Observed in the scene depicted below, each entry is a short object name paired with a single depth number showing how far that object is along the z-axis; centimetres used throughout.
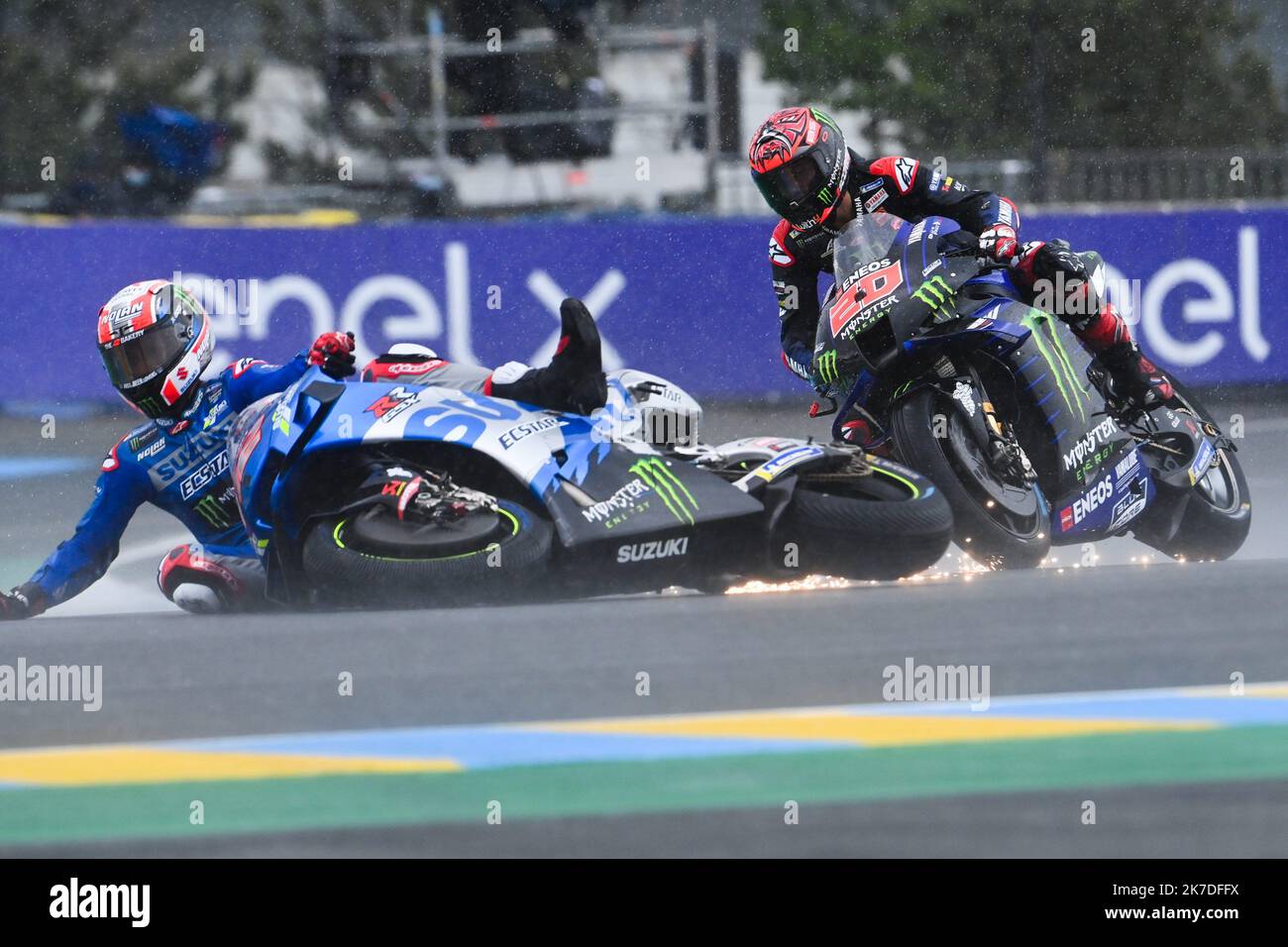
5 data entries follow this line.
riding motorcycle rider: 1043
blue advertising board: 2070
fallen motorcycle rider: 983
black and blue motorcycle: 977
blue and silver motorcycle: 877
